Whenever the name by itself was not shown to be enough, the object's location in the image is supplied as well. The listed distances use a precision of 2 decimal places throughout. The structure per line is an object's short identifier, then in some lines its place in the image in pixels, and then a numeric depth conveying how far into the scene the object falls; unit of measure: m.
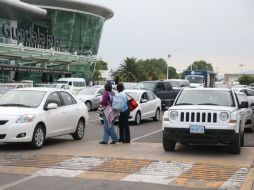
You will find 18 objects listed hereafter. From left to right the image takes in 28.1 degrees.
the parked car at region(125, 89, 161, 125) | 20.38
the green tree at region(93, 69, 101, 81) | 108.31
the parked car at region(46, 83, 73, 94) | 38.62
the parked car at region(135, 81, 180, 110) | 30.27
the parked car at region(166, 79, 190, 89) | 37.48
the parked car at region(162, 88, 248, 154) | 11.23
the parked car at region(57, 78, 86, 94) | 44.16
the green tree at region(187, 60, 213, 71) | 192.12
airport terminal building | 53.28
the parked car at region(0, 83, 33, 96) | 27.77
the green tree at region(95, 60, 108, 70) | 131.60
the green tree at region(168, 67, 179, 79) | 173.52
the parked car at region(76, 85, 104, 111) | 29.12
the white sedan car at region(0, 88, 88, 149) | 11.71
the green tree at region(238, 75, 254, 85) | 144.01
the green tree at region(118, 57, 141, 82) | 106.46
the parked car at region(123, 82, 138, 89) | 35.40
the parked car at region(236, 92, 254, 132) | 16.84
